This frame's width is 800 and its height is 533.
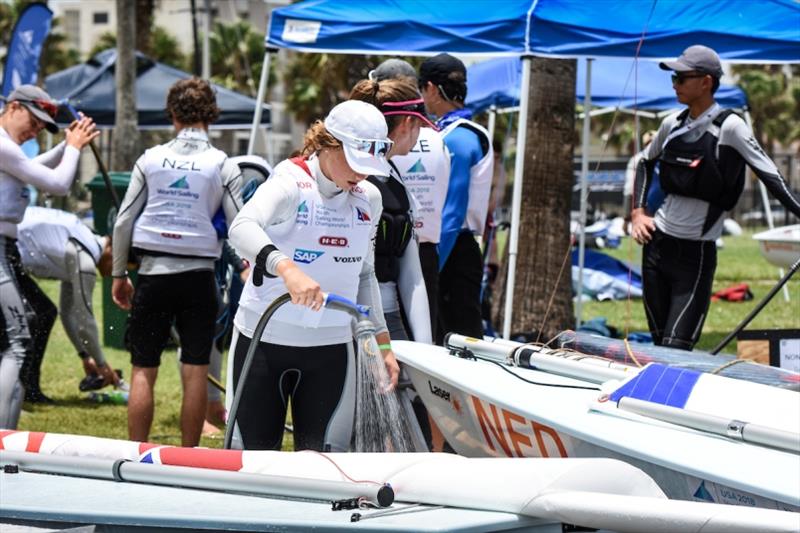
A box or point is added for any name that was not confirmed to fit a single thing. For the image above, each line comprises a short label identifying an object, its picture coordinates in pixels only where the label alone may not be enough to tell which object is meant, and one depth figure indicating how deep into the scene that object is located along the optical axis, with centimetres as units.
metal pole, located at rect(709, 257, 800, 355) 1216
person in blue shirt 1146
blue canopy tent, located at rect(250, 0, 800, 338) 1491
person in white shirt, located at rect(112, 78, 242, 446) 1166
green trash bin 1998
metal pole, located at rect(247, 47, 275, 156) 1764
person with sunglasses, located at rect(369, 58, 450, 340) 1073
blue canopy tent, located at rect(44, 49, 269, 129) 3469
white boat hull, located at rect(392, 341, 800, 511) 720
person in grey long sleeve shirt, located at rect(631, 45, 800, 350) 1244
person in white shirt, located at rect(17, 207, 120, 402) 1637
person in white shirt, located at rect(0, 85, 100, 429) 1162
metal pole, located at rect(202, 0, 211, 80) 6356
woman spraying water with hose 795
